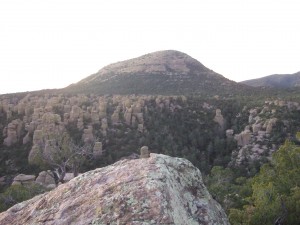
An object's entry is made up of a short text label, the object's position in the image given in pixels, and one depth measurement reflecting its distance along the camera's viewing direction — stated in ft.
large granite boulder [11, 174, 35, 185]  72.72
